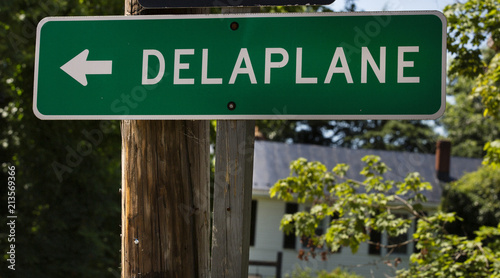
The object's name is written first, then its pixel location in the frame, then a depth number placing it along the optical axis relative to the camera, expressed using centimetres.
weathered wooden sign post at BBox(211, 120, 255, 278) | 212
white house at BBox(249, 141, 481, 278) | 2325
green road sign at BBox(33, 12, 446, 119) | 200
